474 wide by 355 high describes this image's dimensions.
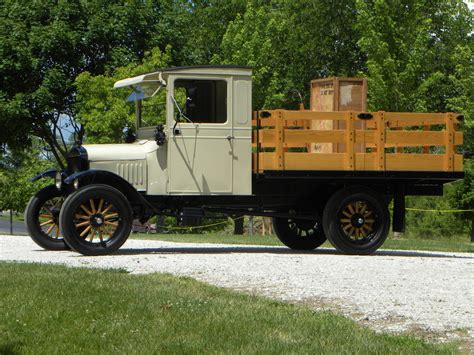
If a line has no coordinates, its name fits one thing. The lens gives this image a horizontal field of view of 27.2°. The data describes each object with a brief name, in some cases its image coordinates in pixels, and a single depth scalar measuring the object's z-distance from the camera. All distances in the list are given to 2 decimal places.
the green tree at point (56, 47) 33.69
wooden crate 15.72
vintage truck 14.53
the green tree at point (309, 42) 41.62
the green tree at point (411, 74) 30.25
